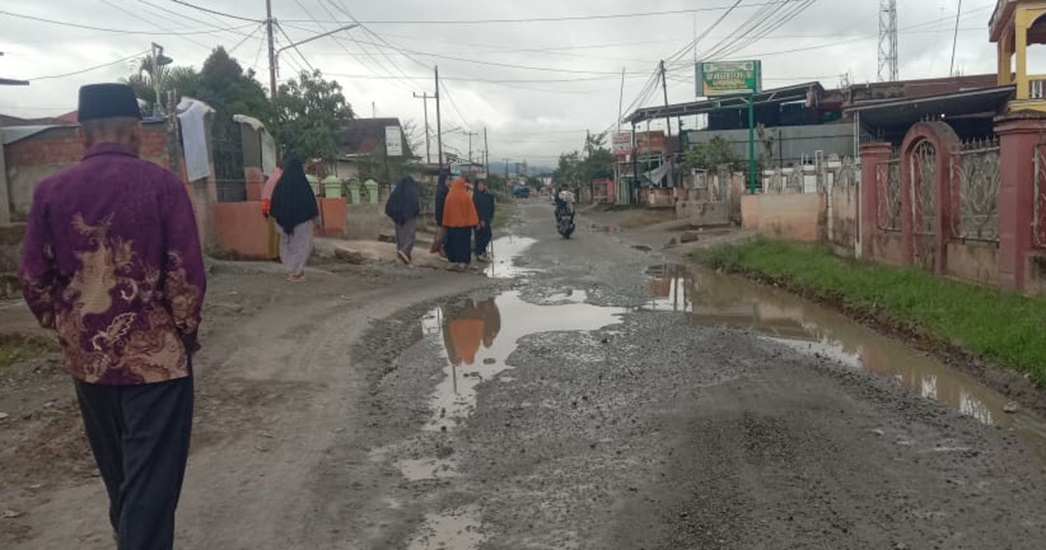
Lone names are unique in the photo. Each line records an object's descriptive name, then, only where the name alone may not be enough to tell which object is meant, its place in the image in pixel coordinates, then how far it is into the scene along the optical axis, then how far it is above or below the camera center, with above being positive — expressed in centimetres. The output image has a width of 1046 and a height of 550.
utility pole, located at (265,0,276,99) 2669 +471
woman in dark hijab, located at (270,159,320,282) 1247 -11
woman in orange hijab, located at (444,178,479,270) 1634 -47
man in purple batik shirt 300 -30
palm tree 2434 +397
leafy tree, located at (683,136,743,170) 3803 +139
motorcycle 2672 -88
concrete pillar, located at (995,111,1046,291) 970 -21
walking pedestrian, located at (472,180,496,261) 1866 -36
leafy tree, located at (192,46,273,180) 2859 +430
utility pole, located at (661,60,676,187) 4636 +197
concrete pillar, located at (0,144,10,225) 1177 +28
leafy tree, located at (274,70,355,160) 3038 +337
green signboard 4284 +537
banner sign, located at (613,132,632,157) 5738 +311
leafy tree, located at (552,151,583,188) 7426 +216
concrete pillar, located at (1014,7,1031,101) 2298 +326
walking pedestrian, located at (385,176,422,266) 1602 -20
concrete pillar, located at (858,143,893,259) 1491 -13
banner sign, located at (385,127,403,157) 4294 +300
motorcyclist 2677 -29
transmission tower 4631 +677
